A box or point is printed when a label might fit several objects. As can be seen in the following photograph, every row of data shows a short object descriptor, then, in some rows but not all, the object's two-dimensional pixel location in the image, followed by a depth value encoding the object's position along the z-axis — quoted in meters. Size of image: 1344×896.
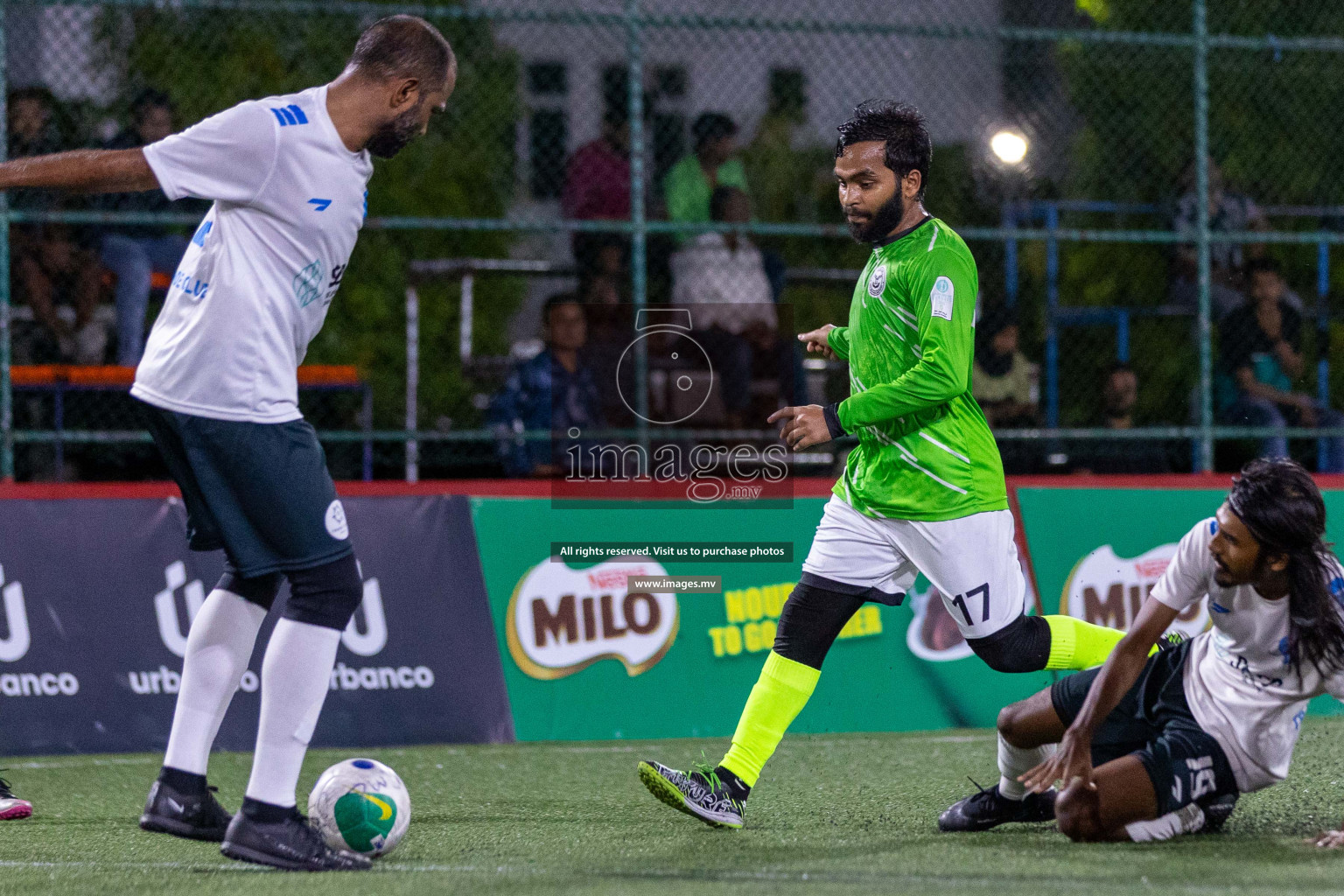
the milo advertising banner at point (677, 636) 14.30
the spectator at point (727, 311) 18.09
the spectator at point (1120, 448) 19.20
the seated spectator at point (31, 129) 16.39
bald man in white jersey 7.78
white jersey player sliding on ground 7.85
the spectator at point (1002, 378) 19.02
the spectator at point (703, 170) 18.98
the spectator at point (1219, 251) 18.97
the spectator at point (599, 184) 18.69
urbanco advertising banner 13.56
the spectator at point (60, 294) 16.95
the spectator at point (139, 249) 16.97
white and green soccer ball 8.11
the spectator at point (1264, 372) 19.08
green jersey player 9.10
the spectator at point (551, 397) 17.16
